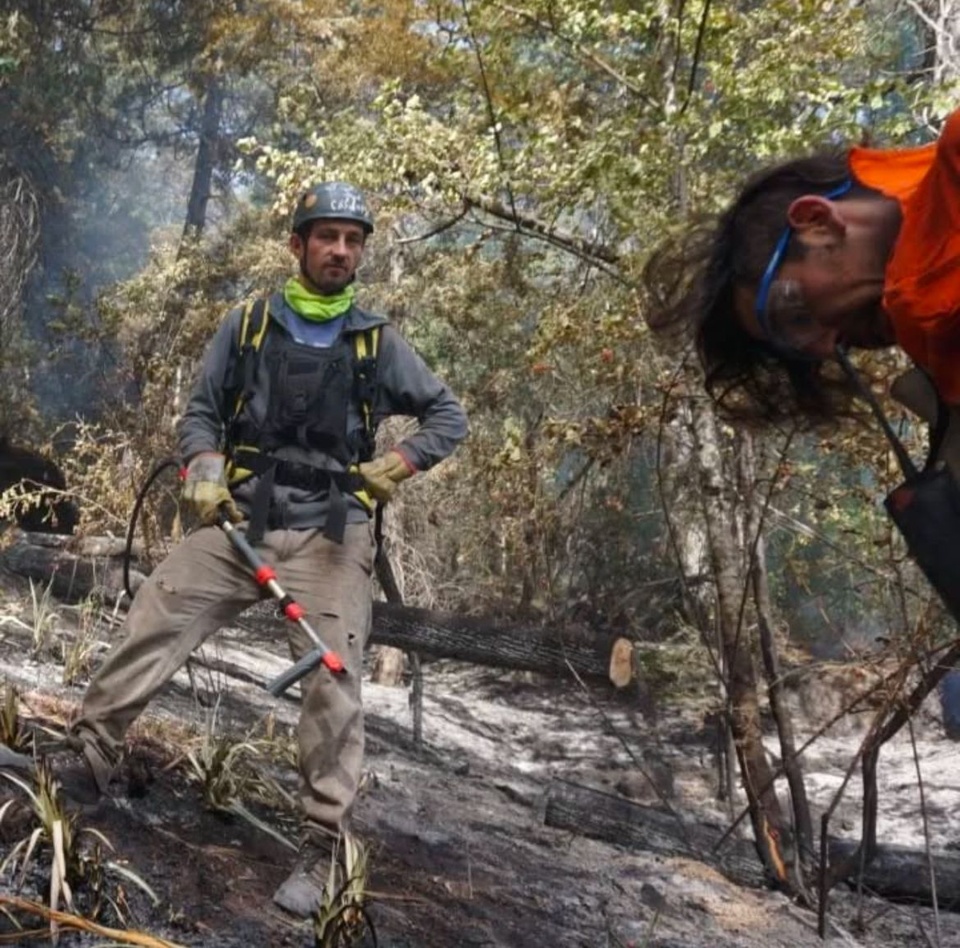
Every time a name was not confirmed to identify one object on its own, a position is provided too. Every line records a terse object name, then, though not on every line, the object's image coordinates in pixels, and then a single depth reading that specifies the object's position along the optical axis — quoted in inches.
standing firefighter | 149.3
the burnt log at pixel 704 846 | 212.5
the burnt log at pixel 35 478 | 541.3
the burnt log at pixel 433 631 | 253.1
